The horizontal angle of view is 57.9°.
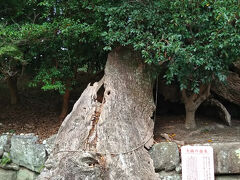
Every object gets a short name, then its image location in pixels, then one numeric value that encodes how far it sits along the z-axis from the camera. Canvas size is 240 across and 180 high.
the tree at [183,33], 3.50
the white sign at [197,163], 3.02
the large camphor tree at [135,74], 2.89
